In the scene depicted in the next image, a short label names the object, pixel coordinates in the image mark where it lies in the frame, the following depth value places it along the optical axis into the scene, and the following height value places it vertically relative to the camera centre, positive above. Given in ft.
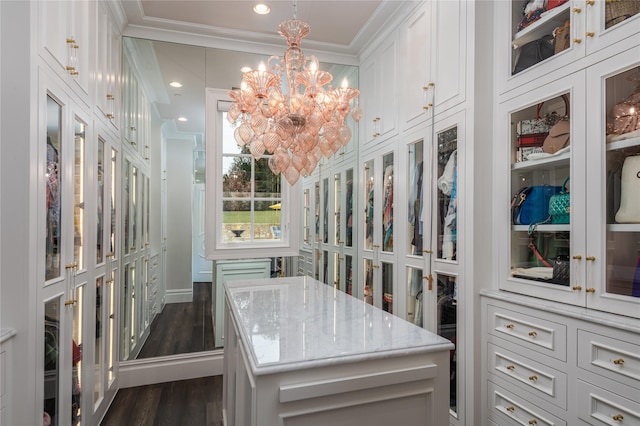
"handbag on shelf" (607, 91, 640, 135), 4.59 +1.26
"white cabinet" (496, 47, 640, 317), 4.68 +0.14
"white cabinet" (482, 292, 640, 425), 4.53 -2.17
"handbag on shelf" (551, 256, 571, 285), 5.43 -0.87
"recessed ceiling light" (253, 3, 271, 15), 9.16 +5.19
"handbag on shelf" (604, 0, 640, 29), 4.58 +2.62
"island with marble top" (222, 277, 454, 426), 3.66 -1.70
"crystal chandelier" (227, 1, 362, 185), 6.63 +1.91
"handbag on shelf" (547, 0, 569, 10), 5.69 +3.33
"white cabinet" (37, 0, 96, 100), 4.98 +2.68
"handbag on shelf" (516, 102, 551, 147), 5.99 +1.40
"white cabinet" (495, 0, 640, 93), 4.71 +2.62
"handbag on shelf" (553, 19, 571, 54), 5.50 +2.71
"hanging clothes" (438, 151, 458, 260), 7.26 +0.12
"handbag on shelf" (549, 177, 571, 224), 5.49 +0.12
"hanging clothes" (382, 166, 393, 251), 9.93 -0.01
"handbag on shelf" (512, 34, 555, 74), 5.86 +2.68
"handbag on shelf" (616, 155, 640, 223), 4.55 +0.28
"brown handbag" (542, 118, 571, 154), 5.53 +1.19
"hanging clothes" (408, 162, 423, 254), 8.56 +0.12
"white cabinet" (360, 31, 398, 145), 9.89 +3.56
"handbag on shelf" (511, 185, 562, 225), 5.90 +0.16
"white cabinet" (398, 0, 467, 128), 7.11 +3.34
